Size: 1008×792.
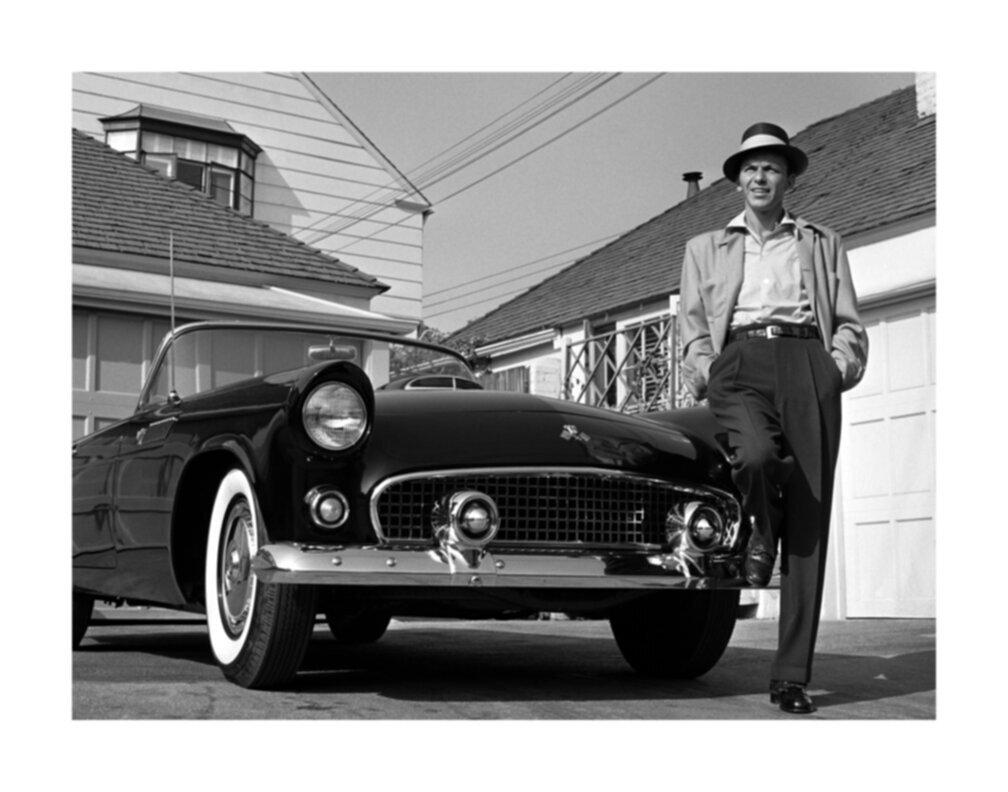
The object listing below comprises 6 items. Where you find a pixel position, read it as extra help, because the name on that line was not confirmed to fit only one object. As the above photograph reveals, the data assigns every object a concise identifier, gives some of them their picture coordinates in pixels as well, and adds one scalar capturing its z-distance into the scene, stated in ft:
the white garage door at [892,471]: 25.94
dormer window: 38.75
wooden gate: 31.62
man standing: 11.75
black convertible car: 11.18
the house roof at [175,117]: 38.47
